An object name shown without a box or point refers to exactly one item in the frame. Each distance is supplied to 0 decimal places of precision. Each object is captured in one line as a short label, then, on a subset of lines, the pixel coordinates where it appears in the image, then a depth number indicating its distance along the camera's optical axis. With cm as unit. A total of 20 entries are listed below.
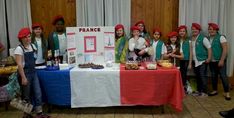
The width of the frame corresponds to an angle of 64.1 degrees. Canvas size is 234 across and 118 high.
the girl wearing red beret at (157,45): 302
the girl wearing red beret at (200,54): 304
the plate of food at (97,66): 261
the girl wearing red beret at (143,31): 300
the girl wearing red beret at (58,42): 286
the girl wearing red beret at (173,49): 304
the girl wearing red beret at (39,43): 271
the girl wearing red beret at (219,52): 302
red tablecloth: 250
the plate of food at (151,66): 252
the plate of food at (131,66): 254
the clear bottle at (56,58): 264
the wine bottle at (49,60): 264
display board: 269
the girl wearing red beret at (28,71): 236
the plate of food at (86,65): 265
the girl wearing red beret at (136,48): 284
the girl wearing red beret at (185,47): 307
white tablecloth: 254
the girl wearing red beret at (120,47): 282
